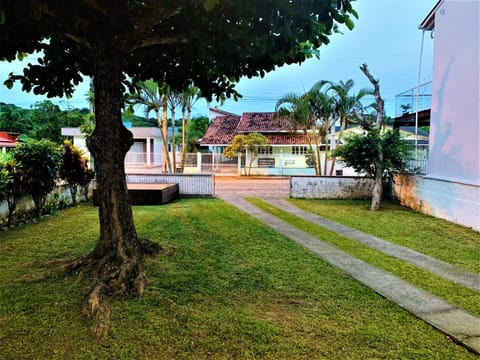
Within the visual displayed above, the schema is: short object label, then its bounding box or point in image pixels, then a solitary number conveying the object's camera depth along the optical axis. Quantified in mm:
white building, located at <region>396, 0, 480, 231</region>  8453
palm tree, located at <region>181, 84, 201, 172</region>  19358
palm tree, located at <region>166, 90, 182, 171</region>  19177
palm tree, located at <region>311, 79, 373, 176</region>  15594
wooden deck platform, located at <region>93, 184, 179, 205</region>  11578
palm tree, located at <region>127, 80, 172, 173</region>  17500
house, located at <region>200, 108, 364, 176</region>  24875
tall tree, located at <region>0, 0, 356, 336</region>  3752
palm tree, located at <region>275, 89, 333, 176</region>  16938
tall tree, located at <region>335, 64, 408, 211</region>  10898
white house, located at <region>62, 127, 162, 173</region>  24188
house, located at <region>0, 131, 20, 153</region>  20875
